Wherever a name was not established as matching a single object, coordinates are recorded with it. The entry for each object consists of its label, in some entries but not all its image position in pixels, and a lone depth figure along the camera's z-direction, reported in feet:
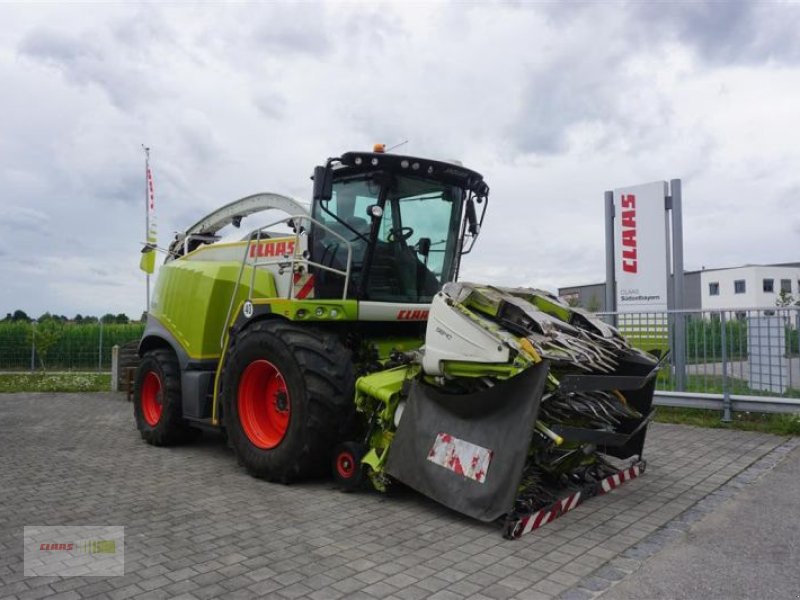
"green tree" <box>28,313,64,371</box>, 55.83
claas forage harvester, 13.41
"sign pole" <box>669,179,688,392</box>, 30.91
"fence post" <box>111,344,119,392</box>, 45.03
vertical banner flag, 34.22
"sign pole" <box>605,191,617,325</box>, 33.19
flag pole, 51.80
